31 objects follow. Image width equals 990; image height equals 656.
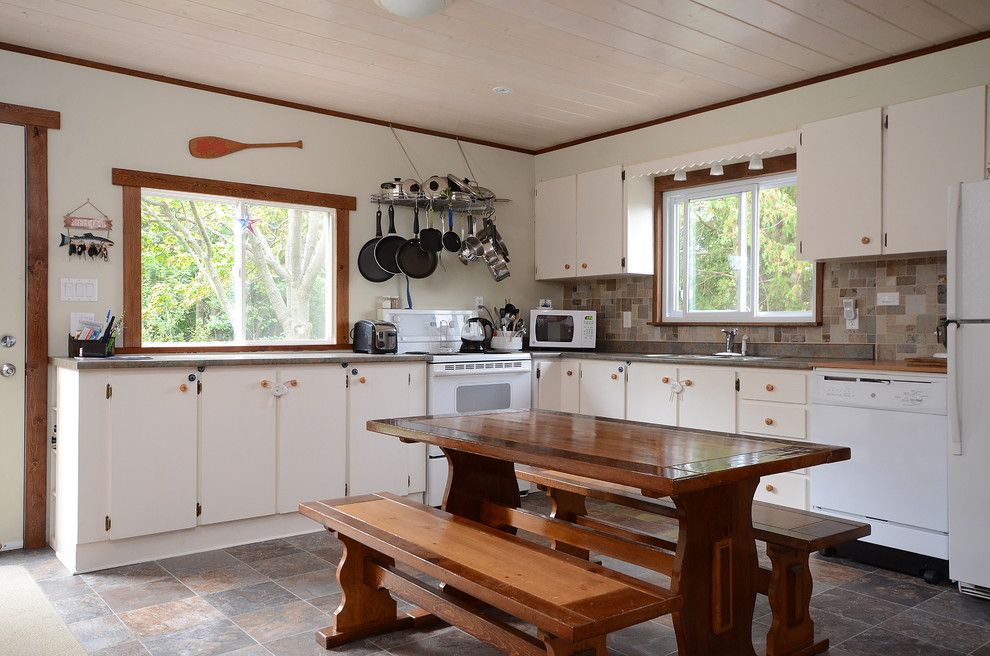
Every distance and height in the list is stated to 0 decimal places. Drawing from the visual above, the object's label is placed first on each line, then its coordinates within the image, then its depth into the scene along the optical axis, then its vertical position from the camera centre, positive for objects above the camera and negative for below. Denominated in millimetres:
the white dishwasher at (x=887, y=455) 3236 -581
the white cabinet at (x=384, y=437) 4151 -611
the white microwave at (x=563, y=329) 5254 -45
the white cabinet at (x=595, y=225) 5012 +674
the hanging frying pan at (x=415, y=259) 4949 +419
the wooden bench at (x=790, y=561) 2432 -780
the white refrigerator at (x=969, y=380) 2984 -226
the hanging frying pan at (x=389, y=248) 4848 +476
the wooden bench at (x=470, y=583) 1772 -675
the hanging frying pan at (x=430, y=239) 5020 +556
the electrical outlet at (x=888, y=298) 3938 +131
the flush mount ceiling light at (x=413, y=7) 3062 +1288
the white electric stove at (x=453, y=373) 4445 -307
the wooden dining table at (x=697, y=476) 1944 -391
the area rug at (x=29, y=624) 2547 -1097
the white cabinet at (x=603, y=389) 4590 -410
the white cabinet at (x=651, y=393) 4309 -411
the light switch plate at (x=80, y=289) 3762 +163
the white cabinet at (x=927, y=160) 3426 +762
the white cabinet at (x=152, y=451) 3396 -597
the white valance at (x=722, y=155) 4238 +1003
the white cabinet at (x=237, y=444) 3656 -603
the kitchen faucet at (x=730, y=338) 4598 -92
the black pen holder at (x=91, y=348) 3557 -124
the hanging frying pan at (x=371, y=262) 4812 +384
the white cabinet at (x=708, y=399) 4020 -412
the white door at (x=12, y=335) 3617 -70
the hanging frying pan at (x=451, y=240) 5117 +556
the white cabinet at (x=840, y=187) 3764 +699
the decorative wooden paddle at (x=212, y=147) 4170 +979
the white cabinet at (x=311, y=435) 3900 -594
